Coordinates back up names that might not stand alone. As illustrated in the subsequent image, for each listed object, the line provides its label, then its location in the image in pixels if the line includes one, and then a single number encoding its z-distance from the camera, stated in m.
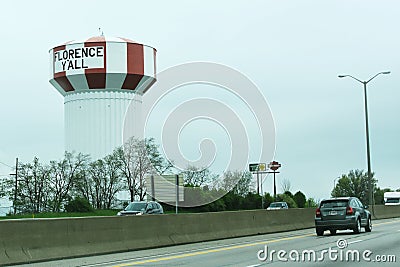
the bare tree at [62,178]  78.31
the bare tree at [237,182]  91.75
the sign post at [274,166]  118.88
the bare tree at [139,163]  80.38
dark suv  30.39
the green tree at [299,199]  97.06
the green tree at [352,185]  136.77
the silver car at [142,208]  39.66
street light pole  55.06
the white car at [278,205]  70.06
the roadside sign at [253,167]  110.94
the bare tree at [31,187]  76.56
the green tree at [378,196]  153.95
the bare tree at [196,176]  86.75
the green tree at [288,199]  91.25
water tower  79.00
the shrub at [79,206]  69.92
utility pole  75.47
